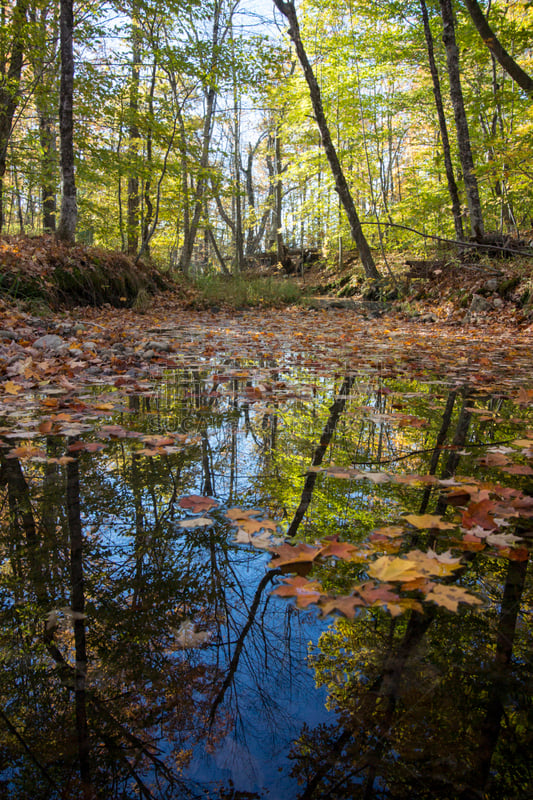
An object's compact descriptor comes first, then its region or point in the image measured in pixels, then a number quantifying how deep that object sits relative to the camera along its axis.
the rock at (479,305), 7.38
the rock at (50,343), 4.02
